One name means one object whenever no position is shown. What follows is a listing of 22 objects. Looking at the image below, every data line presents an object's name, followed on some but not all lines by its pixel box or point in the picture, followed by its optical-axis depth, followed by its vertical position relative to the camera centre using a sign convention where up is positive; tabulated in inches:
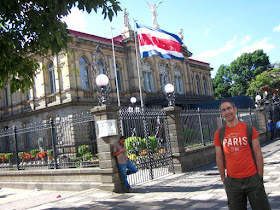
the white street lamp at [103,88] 350.0 +57.3
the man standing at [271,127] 856.9 -26.1
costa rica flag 682.2 +203.0
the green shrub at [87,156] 396.8 -26.3
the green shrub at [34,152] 465.4 -15.4
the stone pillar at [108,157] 345.1 -26.4
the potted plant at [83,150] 403.2 -17.2
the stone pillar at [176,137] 453.1 -14.7
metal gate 407.2 -17.6
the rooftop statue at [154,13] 983.5 +400.7
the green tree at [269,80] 1392.7 +182.7
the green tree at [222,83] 2203.5 +305.2
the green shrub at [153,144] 465.0 -22.0
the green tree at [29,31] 249.9 +102.6
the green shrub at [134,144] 446.3 -18.6
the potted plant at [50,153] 435.2 -18.5
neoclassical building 877.2 +172.0
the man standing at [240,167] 137.3 -21.8
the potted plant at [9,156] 506.6 -19.6
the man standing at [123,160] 340.8 -31.5
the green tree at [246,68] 2071.9 +368.8
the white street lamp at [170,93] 450.0 +55.6
